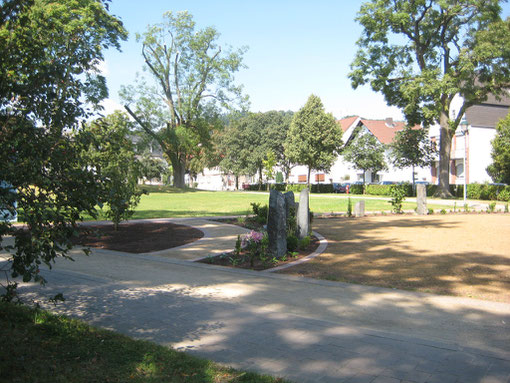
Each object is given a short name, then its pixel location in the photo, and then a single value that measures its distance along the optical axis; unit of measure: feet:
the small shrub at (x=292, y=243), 31.76
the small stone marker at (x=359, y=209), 65.82
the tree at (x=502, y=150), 126.45
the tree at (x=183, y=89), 169.64
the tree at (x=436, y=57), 103.76
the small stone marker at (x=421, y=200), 68.95
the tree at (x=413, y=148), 136.05
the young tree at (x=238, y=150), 236.43
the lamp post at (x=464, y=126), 91.86
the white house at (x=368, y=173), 194.16
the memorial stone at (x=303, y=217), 36.55
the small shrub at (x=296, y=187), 184.63
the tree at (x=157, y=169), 229.49
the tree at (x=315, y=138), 176.55
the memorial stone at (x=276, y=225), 30.07
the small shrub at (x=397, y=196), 69.92
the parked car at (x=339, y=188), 184.55
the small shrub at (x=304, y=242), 33.40
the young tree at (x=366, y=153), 152.05
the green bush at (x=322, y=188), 186.50
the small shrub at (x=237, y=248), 30.37
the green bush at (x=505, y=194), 108.47
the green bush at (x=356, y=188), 161.58
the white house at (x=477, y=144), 157.48
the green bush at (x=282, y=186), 194.83
